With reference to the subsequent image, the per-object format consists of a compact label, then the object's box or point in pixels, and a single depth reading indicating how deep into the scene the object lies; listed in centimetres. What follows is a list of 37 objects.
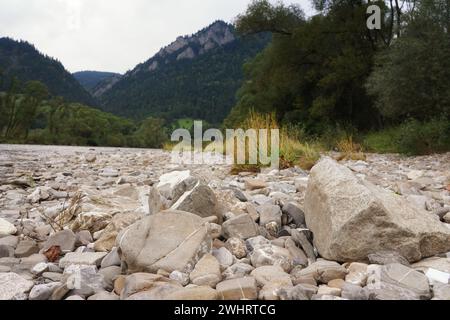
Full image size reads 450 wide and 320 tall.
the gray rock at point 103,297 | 171
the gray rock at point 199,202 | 270
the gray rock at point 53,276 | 198
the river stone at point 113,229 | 249
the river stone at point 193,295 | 163
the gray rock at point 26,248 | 239
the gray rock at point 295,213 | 282
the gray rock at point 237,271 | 193
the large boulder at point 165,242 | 198
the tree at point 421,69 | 1162
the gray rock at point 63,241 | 249
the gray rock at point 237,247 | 226
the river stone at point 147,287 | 166
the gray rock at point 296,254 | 217
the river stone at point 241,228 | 250
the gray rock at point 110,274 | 192
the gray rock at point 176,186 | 289
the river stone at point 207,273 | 185
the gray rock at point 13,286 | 177
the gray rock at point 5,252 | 238
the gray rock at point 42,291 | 176
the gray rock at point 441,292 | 163
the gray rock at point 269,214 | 278
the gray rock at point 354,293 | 162
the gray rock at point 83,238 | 260
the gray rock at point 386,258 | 197
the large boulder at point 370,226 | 209
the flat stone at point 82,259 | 219
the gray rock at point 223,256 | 212
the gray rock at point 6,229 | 279
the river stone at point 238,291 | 169
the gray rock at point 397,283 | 164
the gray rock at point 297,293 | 165
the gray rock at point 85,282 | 180
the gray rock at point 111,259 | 216
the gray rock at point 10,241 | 251
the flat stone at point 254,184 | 427
